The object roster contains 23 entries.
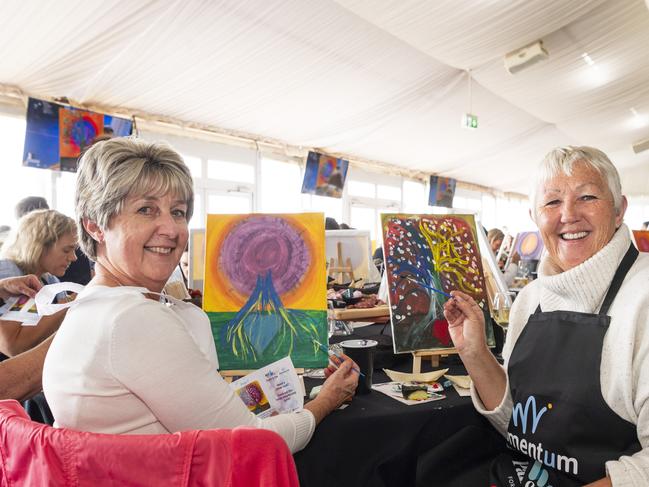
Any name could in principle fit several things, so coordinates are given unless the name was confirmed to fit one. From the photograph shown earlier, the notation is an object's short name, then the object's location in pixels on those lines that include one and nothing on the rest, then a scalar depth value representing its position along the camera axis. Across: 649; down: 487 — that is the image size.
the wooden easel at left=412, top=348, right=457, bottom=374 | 1.70
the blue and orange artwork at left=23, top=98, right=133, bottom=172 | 5.83
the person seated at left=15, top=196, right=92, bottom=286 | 3.38
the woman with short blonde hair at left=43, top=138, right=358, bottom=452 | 0.89
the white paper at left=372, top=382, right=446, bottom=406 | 1.42
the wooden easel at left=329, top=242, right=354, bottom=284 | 3.47
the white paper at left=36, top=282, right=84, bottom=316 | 1.08
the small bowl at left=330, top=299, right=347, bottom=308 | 2.40
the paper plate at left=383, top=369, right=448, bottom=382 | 1.60
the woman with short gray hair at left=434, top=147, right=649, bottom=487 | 1.10
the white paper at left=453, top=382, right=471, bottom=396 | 1.51
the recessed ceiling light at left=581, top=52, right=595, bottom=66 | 6.84
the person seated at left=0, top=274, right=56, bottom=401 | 1.38
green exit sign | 7.56
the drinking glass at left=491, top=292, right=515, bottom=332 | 1.88
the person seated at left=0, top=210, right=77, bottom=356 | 2.48
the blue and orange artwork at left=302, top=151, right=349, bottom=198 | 9.68
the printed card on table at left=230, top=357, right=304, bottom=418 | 1.35
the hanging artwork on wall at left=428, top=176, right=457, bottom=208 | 13.47
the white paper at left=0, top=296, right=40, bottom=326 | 1.82
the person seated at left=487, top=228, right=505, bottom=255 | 5.41
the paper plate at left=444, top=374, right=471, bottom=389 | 1.55
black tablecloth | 1.23
